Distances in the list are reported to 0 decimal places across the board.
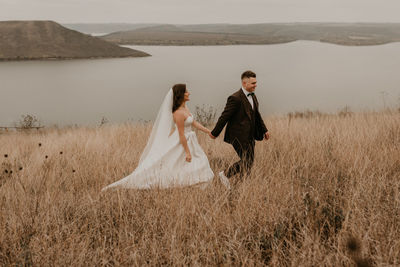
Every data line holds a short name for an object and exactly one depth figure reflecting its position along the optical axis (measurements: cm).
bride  513
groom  508
